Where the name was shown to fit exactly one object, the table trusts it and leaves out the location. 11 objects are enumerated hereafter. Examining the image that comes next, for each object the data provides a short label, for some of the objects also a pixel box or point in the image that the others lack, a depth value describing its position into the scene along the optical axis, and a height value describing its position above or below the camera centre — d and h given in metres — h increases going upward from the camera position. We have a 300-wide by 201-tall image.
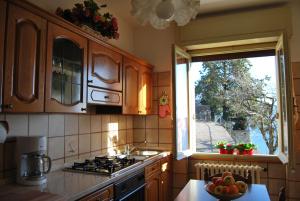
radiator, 2.66 -0.57
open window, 2.36 +0.27
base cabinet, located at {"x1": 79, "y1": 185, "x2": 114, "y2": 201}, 1.51 -0.50
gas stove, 1.87 -0.39
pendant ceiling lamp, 1.30 +0.59
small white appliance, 1.58 -0.26
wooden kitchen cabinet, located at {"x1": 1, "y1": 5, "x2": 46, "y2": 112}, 1.31 +0.33
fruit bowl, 1.42 -0.45
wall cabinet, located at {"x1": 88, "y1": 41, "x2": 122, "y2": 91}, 2.02 +0.46
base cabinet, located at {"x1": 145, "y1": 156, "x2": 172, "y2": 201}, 2.41 -0.66
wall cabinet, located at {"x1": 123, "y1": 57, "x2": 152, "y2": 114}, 2.58 +0.35
